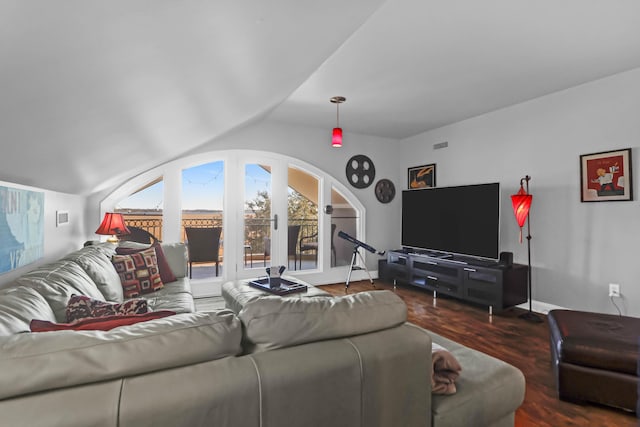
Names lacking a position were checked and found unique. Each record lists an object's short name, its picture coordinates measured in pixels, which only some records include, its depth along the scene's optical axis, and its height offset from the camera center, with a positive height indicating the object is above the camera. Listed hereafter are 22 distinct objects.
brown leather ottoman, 1.90 -0.82
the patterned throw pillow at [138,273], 2.74 -0.48
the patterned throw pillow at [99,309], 1.40 -0.39
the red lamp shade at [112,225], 3.55 -0.09
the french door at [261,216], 4.76 +0.05
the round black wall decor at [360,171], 5.55 +0.84
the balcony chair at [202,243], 4.46 -0.34
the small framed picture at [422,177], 5.30 +0.75
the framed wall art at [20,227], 1.81 -0.07
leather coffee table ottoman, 2.74 -0.65
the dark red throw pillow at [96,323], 1.04 -0.35
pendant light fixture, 3.98 +1.10
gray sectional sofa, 0.76 -0.42
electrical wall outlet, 3.23 -0.64
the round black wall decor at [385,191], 5.77 +0.54
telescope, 5.20 -0.34
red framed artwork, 3.18 +0.48
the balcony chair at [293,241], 5.10 -0.33
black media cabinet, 3.69 -0.70
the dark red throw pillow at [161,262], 3.16 -0.44
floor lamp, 3.64 +0.14
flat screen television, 3.96 +0.04
